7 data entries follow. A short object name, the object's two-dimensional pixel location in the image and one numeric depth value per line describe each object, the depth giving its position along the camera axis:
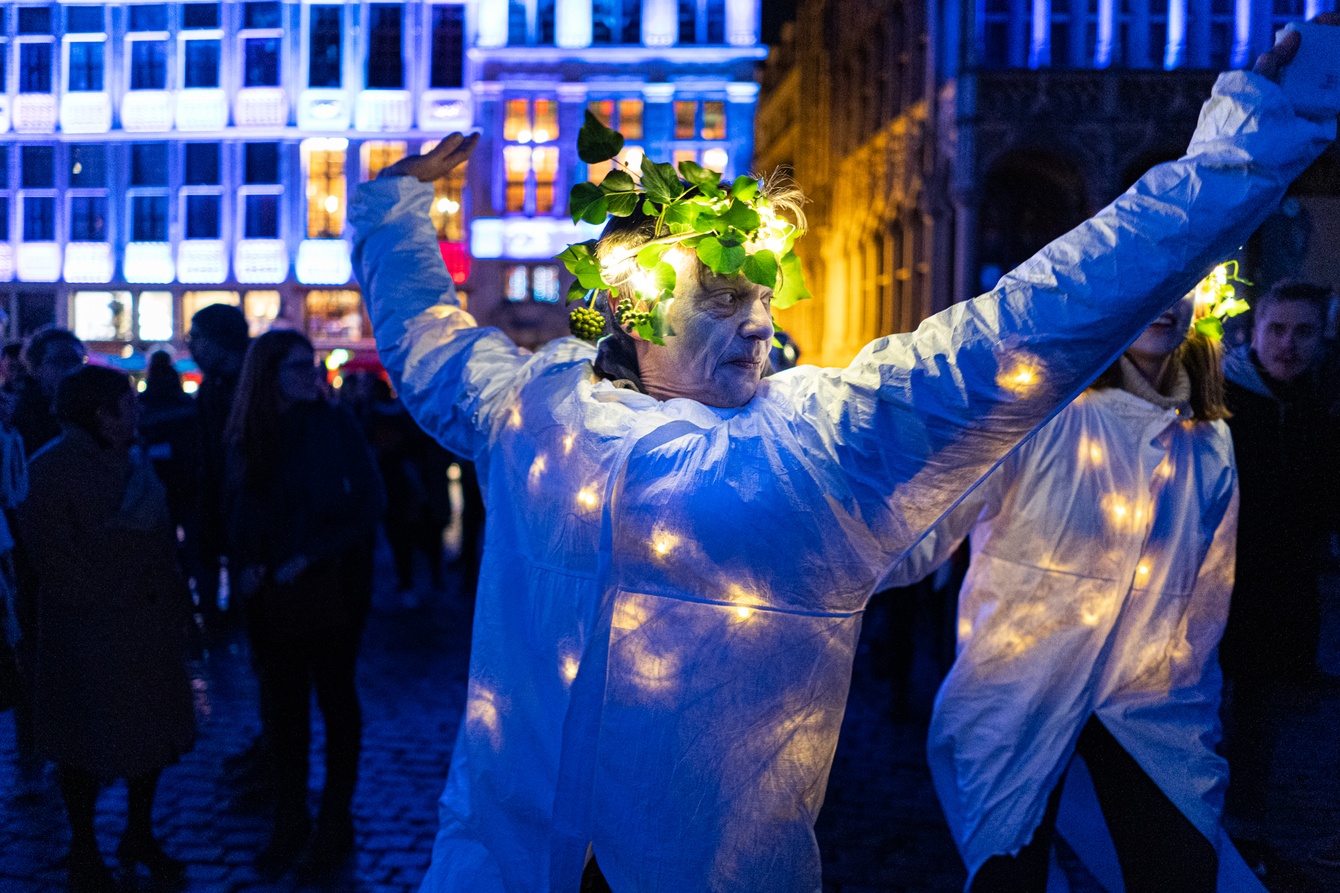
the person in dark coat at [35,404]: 5.38
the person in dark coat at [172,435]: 7.54
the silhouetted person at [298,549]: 4.49
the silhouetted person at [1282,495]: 4.10
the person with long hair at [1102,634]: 2.98
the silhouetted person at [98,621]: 4.18
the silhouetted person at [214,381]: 5.75
